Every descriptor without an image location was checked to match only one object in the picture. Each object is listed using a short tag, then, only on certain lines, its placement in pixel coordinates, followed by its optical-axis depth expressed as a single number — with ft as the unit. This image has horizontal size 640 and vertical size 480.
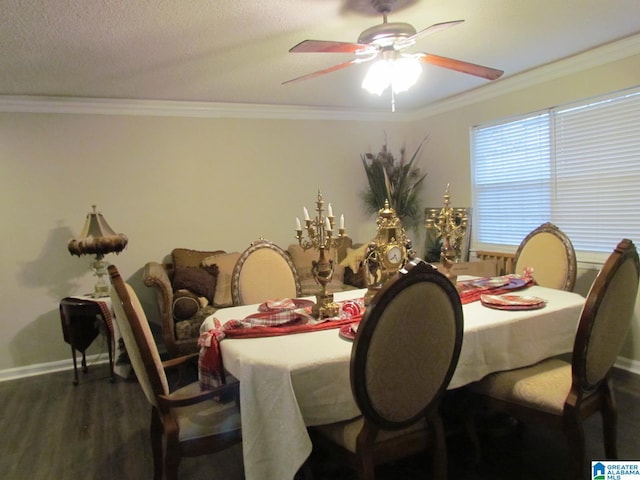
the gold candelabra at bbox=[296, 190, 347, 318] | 6.69
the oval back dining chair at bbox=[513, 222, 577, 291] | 9.23
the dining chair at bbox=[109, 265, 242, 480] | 5.44
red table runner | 6.14
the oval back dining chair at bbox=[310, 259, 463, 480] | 4.71
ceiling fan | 6.61
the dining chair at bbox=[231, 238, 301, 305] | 8.79
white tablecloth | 5.09
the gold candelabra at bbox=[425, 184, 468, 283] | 8.11
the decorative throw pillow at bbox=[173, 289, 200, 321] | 11.44
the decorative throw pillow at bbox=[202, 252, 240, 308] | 12.25
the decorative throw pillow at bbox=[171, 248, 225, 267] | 13.07
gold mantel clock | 6.95
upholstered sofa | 11.19
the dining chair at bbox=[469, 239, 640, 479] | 5.63
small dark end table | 11.24
